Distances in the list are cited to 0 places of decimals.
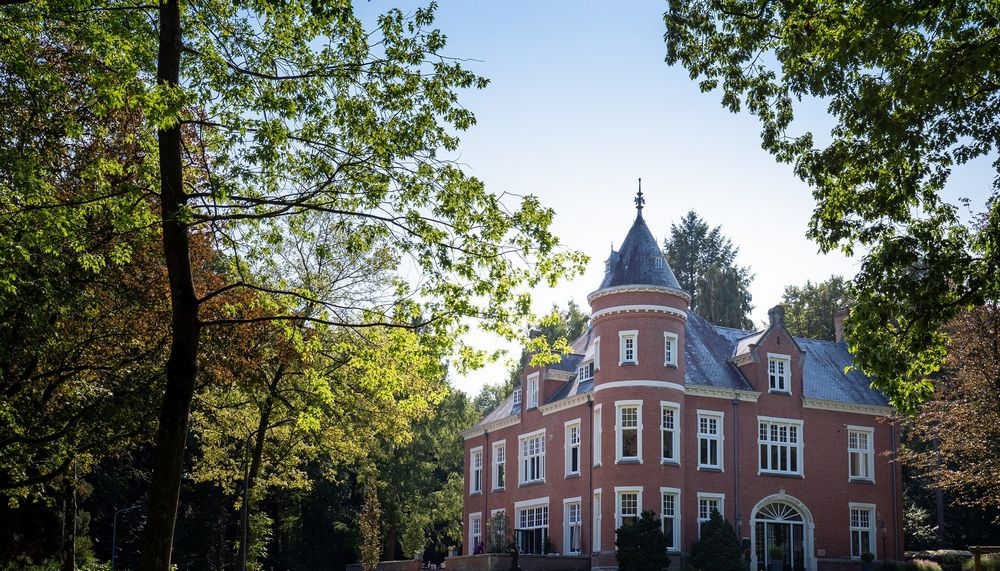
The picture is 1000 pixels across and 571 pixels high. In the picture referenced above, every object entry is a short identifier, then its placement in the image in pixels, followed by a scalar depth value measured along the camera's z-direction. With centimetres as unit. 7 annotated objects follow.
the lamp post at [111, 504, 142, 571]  4936
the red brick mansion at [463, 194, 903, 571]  3806
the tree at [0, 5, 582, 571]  1211
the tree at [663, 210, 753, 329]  6562
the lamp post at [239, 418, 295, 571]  2759
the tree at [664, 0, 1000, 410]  1347
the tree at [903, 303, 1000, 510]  3195
